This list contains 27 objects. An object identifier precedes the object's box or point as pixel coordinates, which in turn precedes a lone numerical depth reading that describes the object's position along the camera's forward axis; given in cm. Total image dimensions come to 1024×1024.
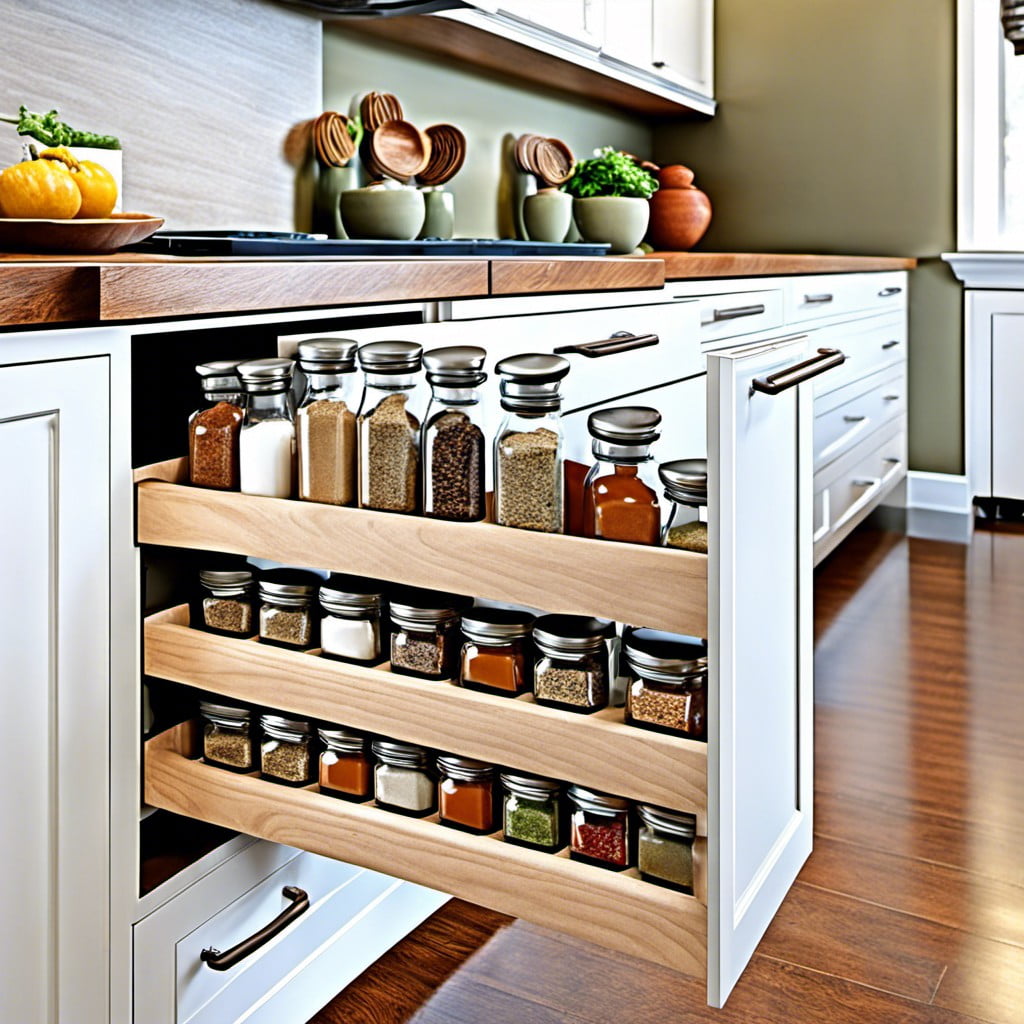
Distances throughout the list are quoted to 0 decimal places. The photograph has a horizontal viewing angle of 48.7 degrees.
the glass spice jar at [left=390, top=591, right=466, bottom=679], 95
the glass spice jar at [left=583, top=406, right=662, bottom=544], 87
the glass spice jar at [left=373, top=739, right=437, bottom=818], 96
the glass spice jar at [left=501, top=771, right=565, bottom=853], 90
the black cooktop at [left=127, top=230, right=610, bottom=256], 131
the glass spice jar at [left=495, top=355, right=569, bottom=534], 90
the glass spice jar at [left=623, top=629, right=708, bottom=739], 84
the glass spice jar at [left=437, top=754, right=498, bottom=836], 93
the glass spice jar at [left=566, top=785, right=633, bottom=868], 88
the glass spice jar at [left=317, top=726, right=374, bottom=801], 99
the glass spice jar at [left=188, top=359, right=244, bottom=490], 104
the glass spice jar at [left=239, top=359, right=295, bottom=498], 101
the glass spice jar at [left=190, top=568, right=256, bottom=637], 105
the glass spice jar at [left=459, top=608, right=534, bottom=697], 92
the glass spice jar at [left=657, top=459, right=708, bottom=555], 84
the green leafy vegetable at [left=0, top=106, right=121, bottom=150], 145
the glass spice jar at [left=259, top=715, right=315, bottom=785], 101
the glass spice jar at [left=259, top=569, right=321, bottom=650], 101
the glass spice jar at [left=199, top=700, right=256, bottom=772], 105
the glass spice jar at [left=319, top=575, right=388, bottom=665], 98
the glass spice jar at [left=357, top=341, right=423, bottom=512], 97
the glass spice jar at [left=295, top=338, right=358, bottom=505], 99
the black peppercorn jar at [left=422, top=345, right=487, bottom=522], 94
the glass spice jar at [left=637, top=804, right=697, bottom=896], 85
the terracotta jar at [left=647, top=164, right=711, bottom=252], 367
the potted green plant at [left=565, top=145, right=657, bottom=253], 271
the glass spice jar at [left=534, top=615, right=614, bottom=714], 89
